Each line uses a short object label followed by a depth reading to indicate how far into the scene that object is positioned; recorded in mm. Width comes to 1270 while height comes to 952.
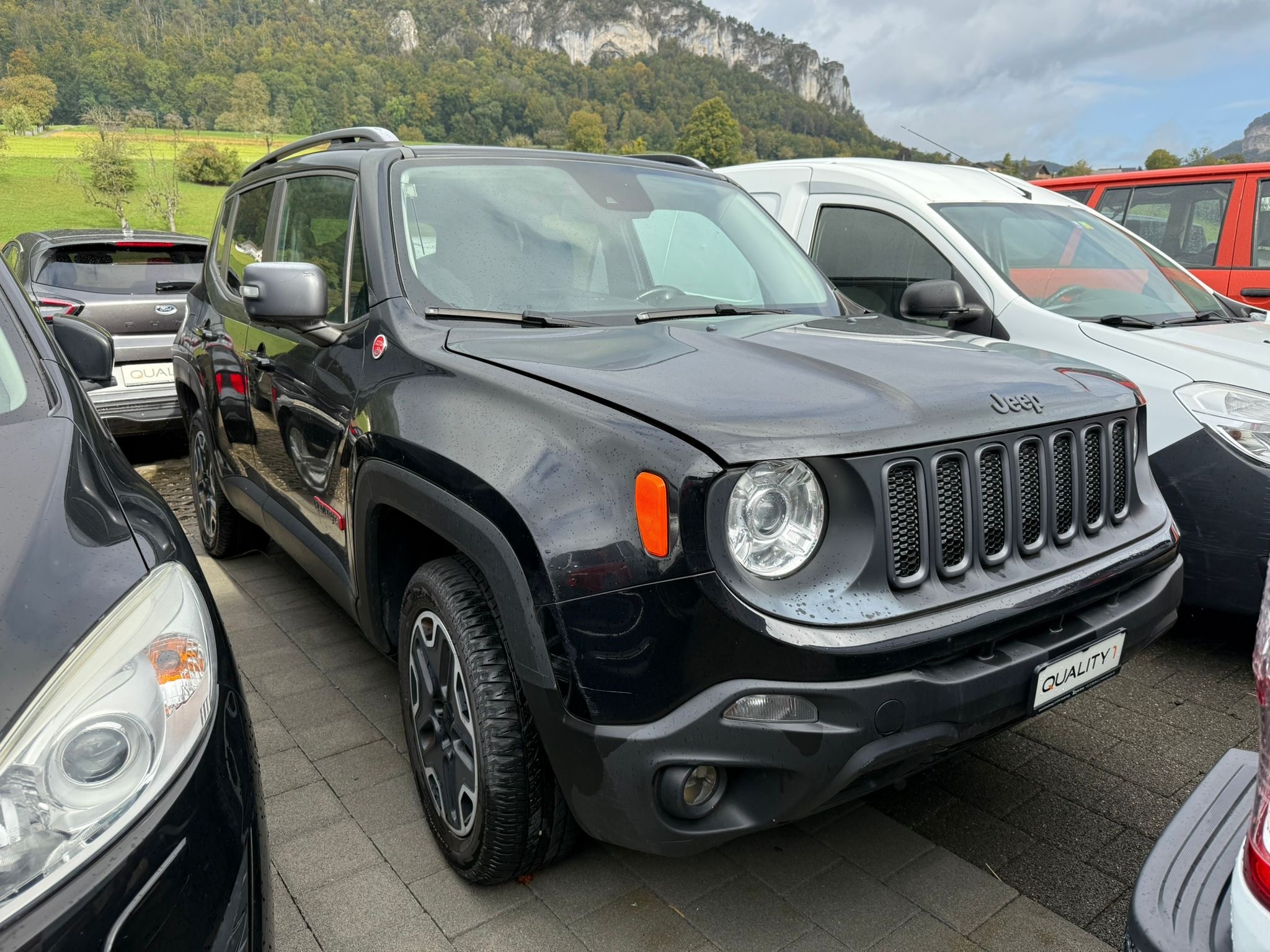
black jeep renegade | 1711
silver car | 6109
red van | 6176
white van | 3240
